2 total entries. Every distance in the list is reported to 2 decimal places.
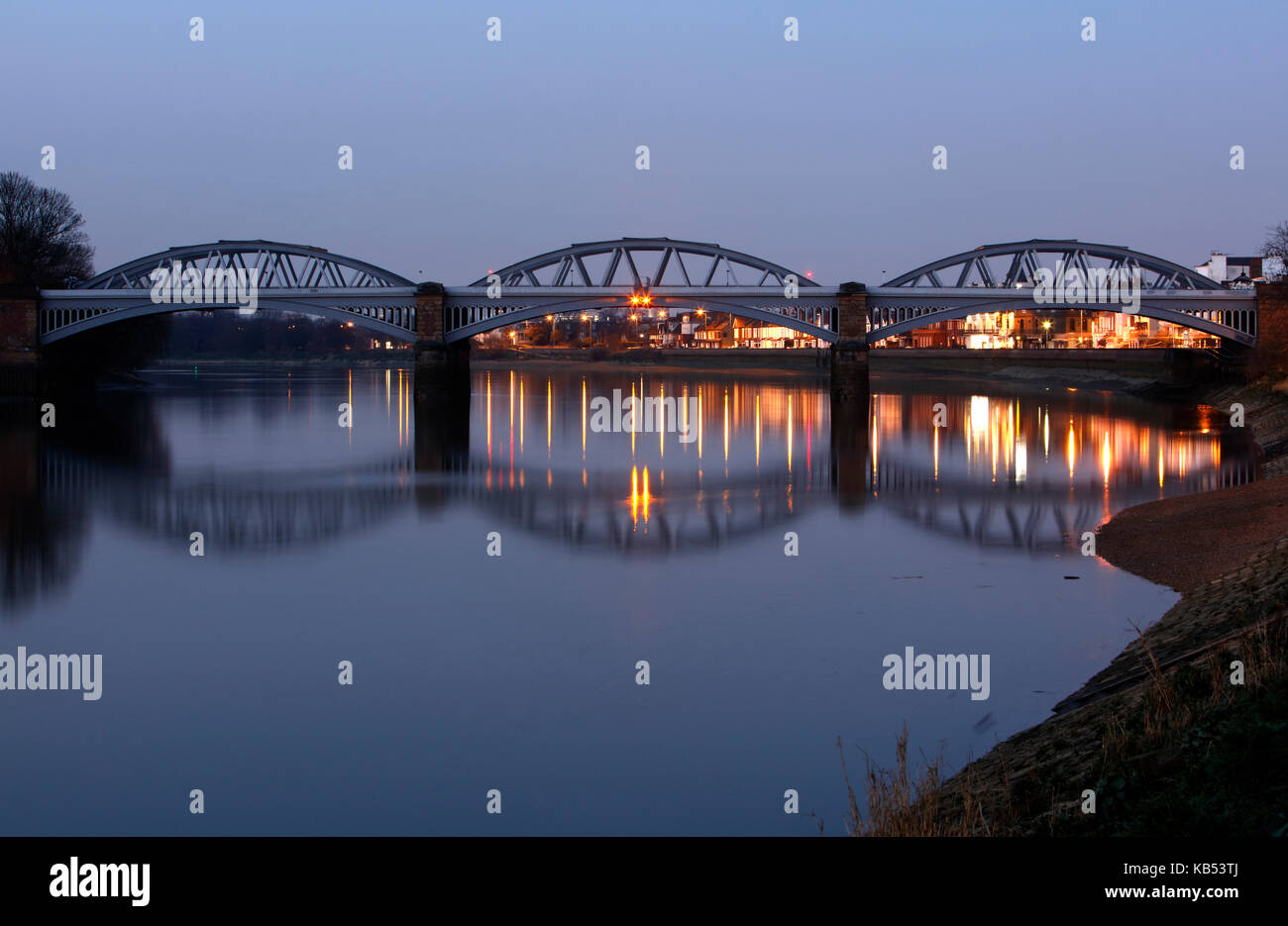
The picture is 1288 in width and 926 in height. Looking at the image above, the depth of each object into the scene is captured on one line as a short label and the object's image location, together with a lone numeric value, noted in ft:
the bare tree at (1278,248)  242.62
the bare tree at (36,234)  266.57
